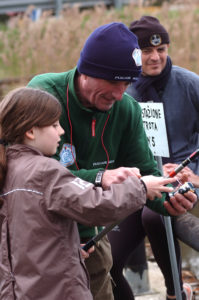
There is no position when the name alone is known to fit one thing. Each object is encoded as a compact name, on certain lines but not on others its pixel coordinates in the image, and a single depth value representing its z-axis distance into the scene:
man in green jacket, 4.06
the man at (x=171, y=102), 5.55
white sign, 5.20
